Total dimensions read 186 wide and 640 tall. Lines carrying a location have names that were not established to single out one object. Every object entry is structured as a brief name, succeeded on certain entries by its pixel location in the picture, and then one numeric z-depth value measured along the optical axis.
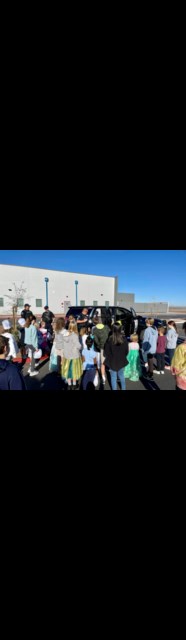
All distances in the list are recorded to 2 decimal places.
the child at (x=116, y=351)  3.99
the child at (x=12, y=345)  5.01
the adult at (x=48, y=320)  7.43
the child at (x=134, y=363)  5.15
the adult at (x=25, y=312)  7.20
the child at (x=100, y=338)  4.95
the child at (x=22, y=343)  5.93
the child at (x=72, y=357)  4.34
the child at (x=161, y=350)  5.32
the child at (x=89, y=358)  4.28
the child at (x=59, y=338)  4.56
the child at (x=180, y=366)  3.20
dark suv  8.38
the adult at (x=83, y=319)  7.40
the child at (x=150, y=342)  5.30
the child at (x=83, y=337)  4.99
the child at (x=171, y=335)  5.35
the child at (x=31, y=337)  5.35
